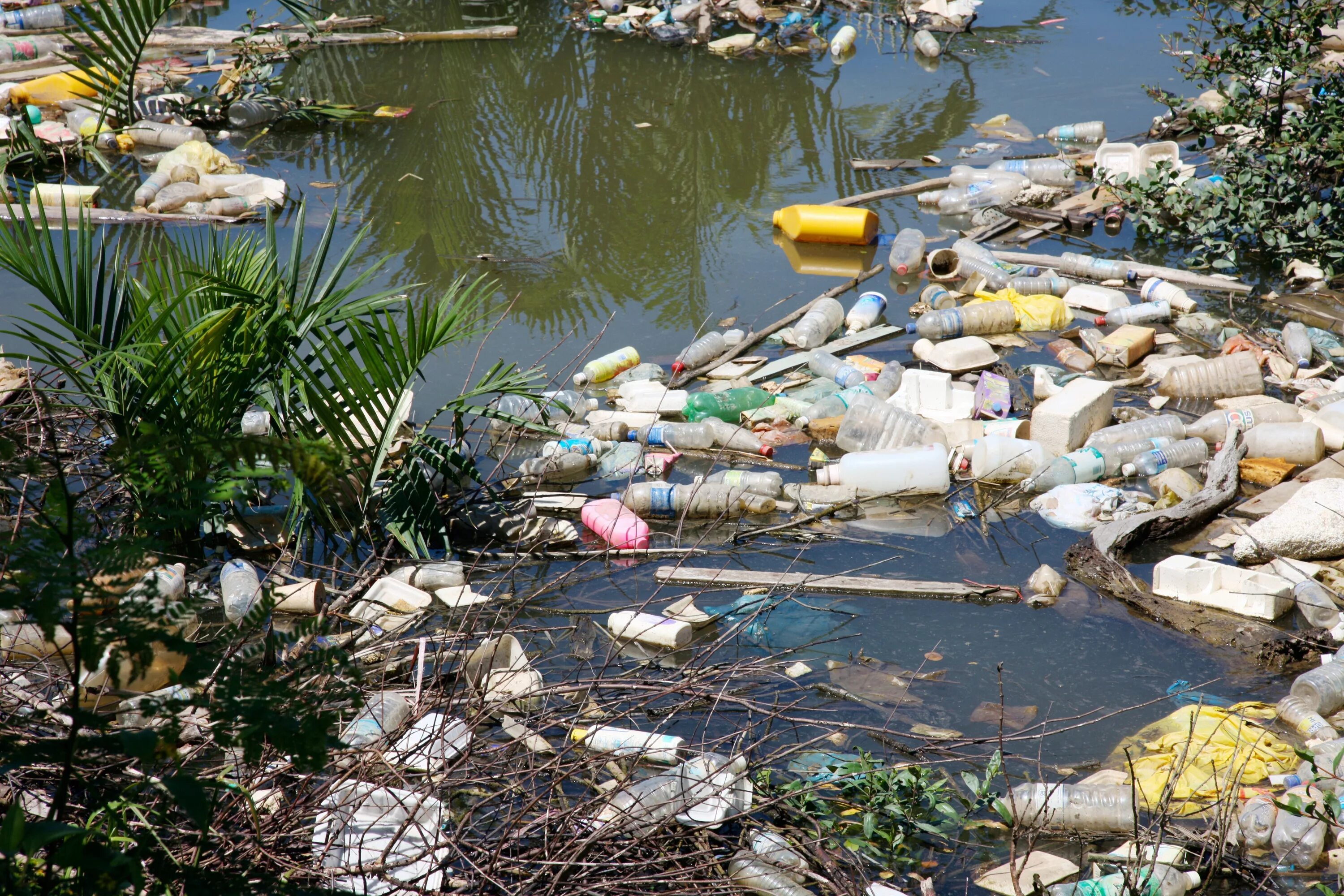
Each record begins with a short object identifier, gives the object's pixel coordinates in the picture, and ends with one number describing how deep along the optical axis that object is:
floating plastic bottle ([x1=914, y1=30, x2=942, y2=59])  21.57
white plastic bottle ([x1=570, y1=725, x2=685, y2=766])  5.15
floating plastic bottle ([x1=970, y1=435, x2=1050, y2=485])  8.95
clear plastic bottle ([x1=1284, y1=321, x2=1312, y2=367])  10.54
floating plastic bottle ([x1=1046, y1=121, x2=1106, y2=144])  16.83
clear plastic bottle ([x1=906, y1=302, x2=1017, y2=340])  11.32
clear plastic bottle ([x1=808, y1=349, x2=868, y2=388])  10.39
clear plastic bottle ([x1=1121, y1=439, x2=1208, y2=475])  9.00
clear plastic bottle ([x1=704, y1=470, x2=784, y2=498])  8.74
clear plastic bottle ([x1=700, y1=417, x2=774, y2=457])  9.44
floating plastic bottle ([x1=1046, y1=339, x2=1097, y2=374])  10.84
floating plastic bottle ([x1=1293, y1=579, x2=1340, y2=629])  6.93
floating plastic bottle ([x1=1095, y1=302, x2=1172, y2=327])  11.52
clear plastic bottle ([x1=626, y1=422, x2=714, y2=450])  9.67
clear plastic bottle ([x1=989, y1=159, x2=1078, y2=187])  15.40
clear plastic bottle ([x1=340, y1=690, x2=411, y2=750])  5.01
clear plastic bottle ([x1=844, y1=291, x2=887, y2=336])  11.70
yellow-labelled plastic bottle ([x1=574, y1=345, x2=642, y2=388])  10.66
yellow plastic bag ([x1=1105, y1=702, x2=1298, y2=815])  5.59
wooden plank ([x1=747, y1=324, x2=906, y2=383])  10.76
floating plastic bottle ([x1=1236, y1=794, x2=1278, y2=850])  5.22
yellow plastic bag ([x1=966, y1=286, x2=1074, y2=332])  11.68
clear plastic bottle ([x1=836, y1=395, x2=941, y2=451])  9.32
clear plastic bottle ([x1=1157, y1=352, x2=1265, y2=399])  10.10
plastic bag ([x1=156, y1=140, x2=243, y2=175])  15.66
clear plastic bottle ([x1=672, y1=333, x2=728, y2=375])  10.87
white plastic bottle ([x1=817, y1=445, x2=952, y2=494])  8.78
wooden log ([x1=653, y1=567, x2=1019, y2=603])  7.48
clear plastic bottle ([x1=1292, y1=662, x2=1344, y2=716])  6.09
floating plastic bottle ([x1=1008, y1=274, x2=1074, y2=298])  12.25
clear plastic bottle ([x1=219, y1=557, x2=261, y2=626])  6.93
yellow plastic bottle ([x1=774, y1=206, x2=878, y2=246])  13.89
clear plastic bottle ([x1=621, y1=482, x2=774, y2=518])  8.53
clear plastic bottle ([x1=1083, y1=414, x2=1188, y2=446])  9.30
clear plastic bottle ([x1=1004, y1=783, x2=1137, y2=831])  5.46
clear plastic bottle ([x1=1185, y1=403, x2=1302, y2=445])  9.34
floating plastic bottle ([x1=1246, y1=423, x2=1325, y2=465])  8.82
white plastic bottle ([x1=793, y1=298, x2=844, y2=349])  11.32
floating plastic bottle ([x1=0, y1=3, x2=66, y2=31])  22.67
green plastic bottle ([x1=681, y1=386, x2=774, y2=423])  9.91
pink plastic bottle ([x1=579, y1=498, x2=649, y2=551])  8.09
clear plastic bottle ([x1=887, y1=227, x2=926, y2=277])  13.07
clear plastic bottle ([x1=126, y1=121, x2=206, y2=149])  17.34
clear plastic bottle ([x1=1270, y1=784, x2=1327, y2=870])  5.07
